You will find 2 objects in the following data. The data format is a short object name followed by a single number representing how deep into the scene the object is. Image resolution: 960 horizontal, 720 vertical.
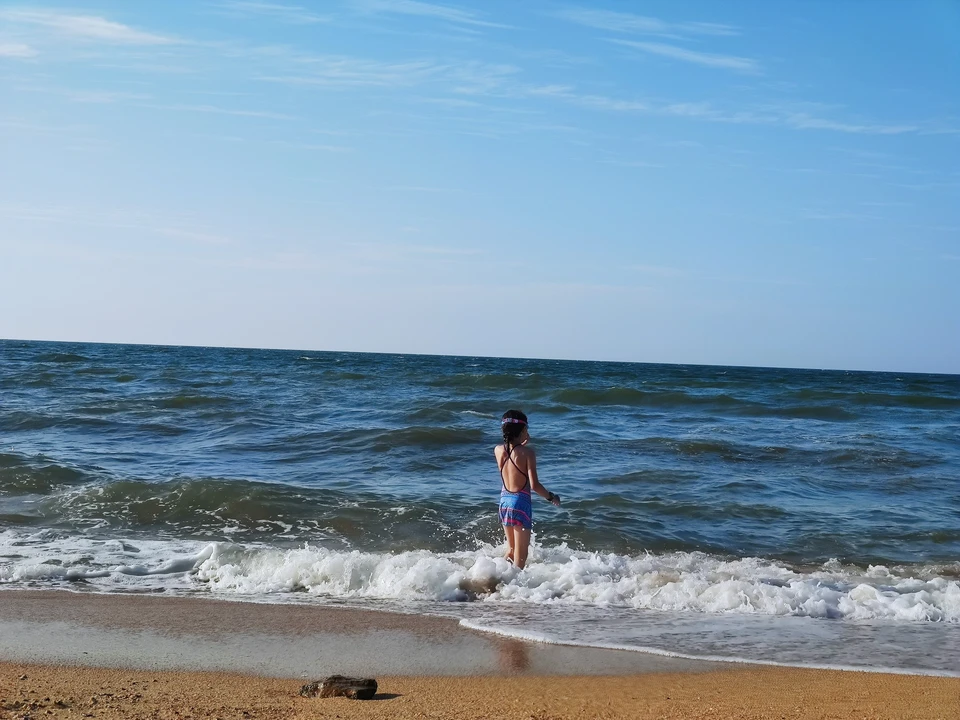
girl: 7.45
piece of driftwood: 4.38
